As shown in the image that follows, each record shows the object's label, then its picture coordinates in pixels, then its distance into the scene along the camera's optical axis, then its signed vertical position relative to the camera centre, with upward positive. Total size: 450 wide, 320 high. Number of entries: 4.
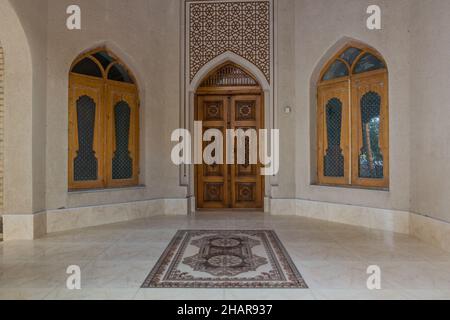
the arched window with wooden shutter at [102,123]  5.21 +0.59
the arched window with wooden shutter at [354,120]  5.16 +0.62
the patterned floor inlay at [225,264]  2.83 -1.02
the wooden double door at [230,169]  6.79 -0.20
